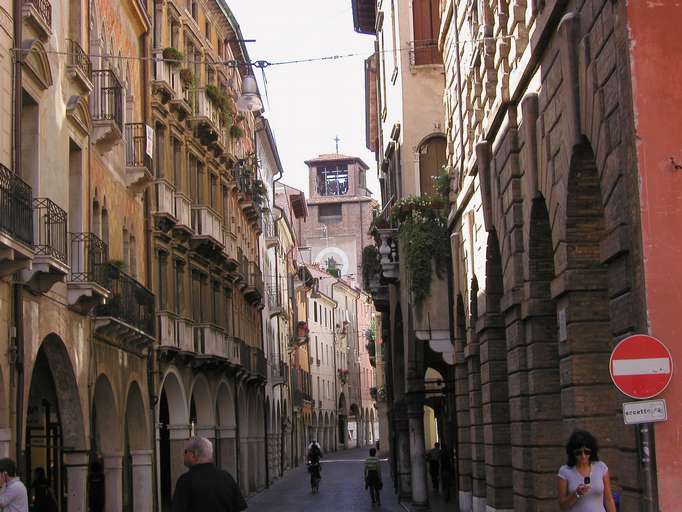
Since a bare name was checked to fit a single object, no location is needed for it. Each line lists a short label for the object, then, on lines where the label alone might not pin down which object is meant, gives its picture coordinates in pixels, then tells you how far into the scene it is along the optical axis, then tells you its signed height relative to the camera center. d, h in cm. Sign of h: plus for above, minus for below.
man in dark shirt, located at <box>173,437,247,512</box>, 1018 -38
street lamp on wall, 2884 +724
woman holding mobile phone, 1013 -44
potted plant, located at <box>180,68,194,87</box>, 3653 +984
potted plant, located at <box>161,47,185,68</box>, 3419 +971
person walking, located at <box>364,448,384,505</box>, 3769 -130
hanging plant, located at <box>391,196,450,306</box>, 2898 +402
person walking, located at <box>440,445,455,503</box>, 3712 -119
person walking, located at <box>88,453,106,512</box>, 2639 -93
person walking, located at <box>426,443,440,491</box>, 4125 -108
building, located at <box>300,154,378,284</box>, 11350 +1785
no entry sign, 966 +37
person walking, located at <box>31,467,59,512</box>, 1898 -75
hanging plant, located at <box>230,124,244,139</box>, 4475 +1011
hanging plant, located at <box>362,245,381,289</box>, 4212 +524
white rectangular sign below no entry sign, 974 +6
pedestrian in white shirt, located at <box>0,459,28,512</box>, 1210 -42
